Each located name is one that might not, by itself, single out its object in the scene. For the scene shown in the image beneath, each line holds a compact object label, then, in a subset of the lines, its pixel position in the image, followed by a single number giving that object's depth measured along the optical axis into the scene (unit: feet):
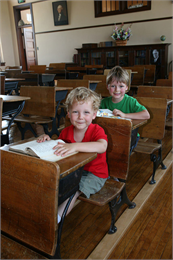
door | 32.80
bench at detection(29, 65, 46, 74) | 19.11
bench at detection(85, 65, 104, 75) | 19.20
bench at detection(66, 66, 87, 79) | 16.75
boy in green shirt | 5.98
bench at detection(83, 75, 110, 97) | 11.77
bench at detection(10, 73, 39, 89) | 12.44
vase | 24.36
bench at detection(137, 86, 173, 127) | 7.81
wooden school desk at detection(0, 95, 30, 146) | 7.32
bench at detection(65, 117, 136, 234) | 4.26
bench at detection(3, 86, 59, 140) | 8.68
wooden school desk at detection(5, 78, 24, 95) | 12.13
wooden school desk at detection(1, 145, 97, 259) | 2.56
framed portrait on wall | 29.28
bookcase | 22.49
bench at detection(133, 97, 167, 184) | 6.46
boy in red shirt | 4.00
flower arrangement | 23.95
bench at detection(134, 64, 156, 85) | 20.59
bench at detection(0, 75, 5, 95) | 9.83
